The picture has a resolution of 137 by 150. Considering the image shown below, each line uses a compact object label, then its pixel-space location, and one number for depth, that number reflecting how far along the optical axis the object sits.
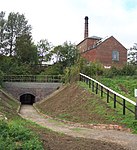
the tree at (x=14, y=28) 28.96
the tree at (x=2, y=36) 28.53
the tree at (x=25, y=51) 27.37
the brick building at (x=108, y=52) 27.51
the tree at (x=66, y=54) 26.05
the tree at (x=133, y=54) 34.36
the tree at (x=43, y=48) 29.22
